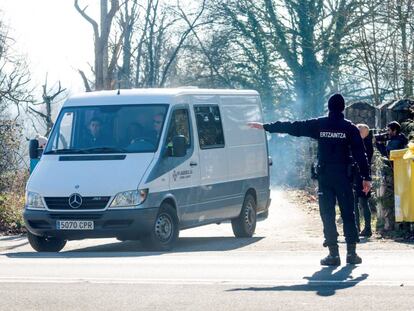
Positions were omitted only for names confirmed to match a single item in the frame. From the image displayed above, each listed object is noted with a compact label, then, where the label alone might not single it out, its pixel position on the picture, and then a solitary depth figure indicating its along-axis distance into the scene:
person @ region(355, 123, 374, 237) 17.34
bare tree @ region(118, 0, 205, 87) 46.25
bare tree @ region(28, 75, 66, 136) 31.62
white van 15.62
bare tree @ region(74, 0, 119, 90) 27.86
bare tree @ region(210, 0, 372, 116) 39.94
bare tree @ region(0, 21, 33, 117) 36.75
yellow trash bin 16.39
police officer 12.36
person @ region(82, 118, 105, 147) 16.38
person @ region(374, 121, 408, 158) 17.23
